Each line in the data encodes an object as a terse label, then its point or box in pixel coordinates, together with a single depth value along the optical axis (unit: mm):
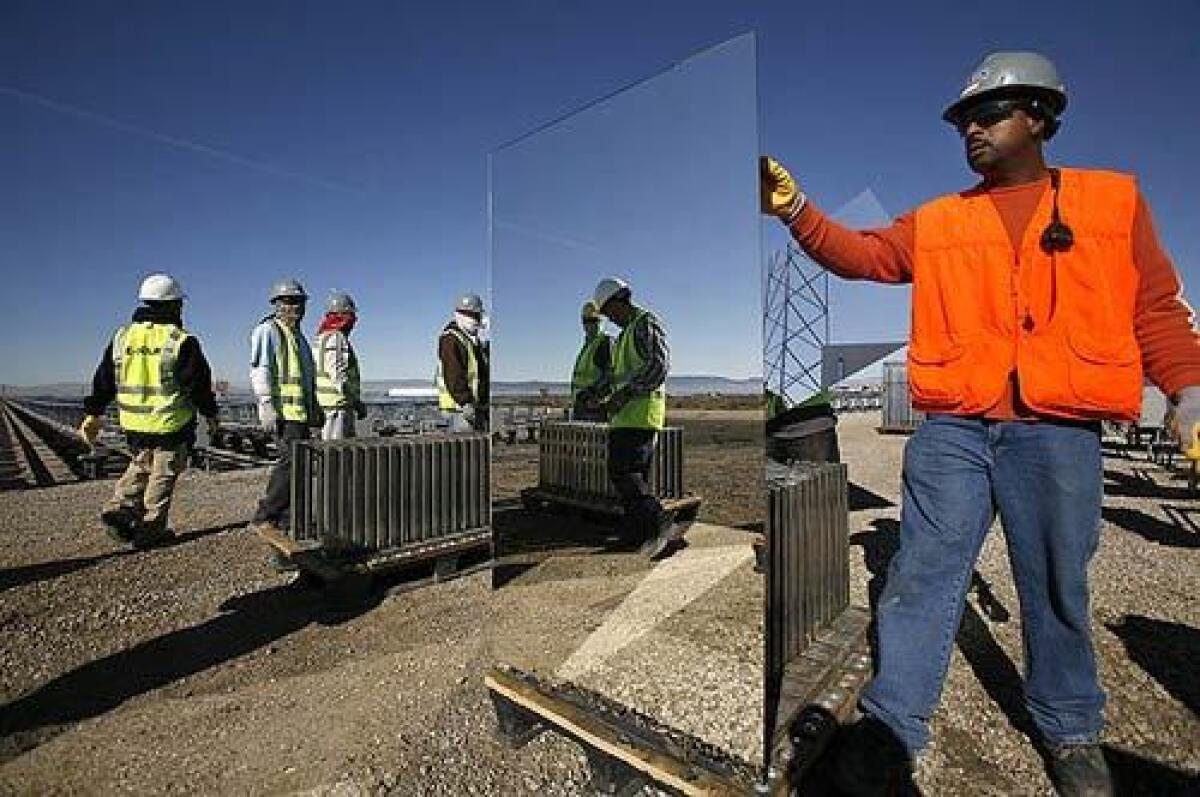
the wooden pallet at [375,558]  3607
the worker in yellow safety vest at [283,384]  4629
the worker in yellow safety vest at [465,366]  4711
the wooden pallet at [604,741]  1512
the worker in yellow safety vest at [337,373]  5121
